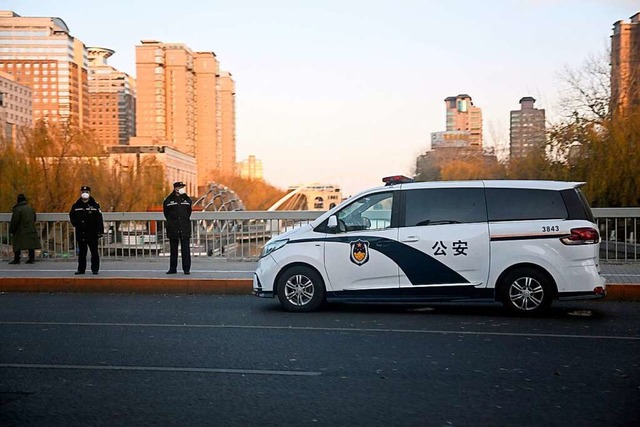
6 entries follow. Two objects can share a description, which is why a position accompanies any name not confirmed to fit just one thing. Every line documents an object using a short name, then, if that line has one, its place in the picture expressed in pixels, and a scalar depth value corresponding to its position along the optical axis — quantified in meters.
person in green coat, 20.42
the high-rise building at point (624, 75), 40.72
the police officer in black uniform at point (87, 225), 16.97
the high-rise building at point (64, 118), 54.84
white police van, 11.38
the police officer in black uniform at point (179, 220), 16.72
